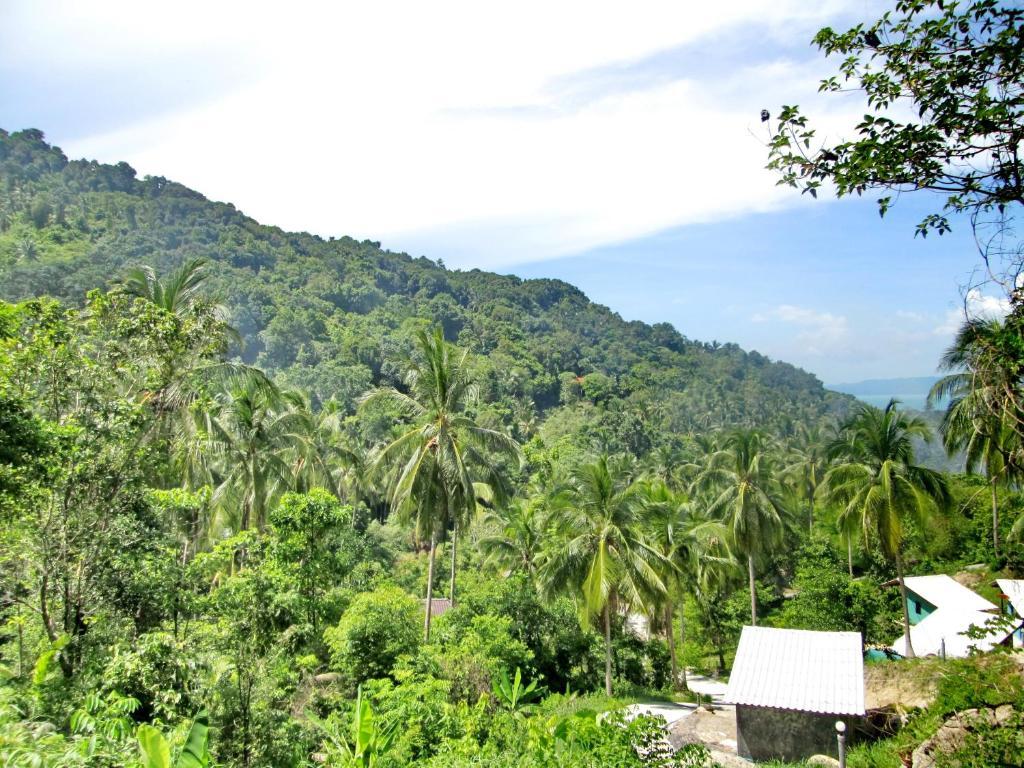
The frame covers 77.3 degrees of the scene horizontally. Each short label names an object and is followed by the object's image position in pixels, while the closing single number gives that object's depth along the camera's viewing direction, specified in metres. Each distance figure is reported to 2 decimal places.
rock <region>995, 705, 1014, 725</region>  8.00
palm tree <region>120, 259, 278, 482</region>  12.46
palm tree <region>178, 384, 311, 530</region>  19.92
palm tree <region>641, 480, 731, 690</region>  21.69
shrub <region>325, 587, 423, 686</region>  15.99
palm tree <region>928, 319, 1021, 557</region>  5.22
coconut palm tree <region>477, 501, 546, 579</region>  24.66
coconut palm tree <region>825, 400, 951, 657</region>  19.55
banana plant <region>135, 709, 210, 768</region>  5.61
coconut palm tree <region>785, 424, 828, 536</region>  46.69
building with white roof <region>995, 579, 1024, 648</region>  18.56
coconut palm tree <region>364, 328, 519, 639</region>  17.84
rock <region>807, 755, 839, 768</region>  11.64
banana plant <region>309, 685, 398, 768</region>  7.82
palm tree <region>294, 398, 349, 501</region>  26.56
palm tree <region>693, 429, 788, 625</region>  24.41
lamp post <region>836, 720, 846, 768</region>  8.52
